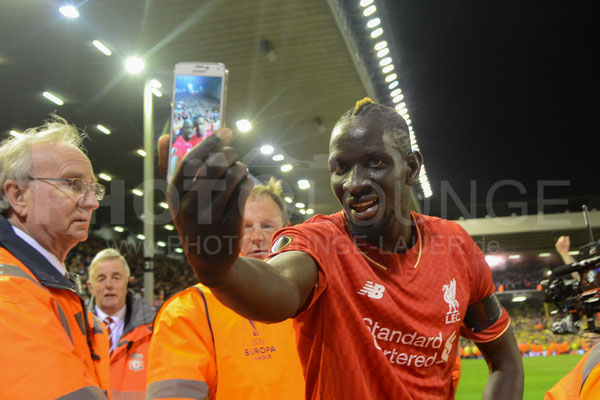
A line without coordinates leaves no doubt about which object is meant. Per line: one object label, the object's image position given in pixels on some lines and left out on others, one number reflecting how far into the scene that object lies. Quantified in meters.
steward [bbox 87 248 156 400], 4.32
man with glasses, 1.61
